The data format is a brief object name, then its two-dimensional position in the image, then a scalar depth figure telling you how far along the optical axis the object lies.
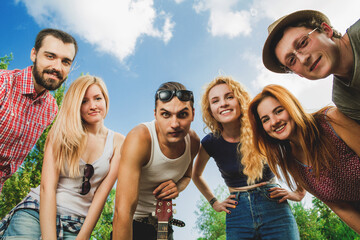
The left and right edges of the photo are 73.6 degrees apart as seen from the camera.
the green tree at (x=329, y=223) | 12.38
